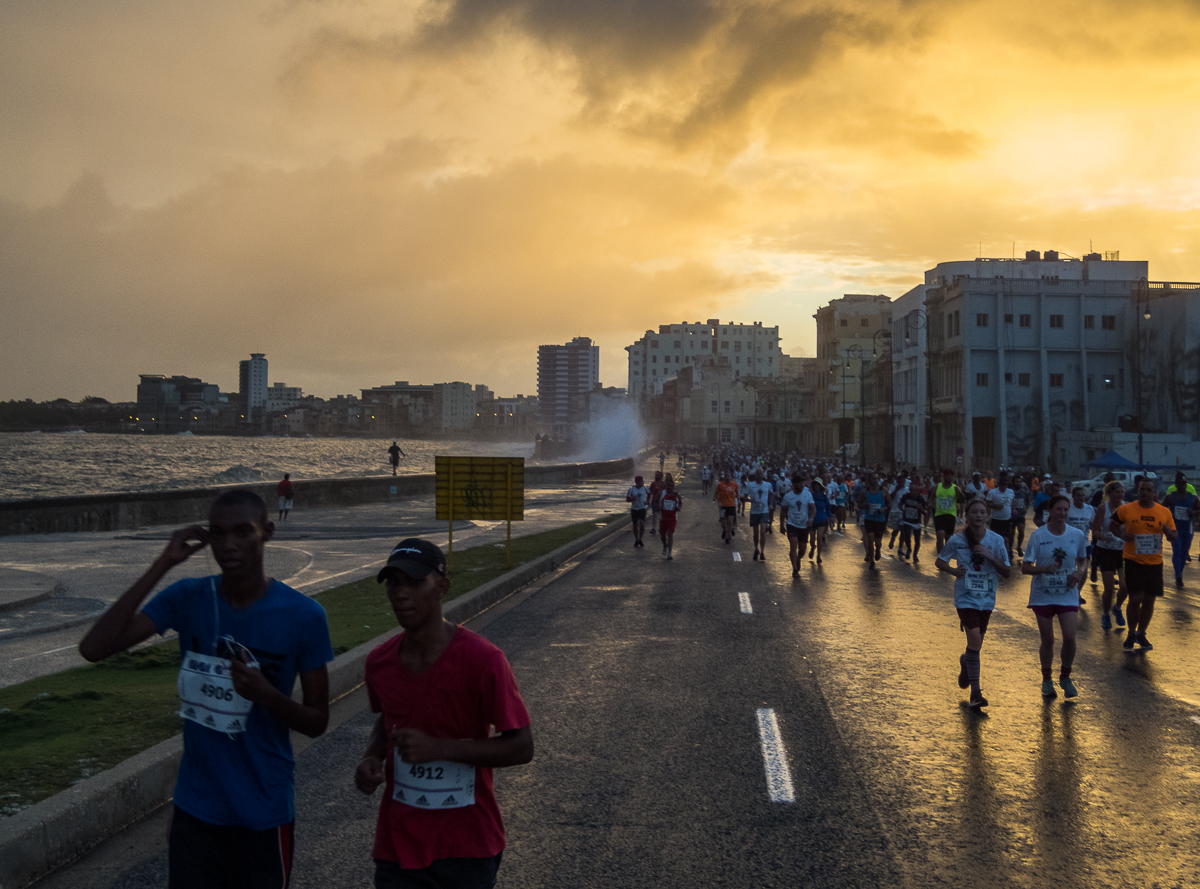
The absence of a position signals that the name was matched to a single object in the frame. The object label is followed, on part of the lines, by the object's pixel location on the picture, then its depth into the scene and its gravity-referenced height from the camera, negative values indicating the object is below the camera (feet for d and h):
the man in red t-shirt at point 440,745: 10.31 -3.07
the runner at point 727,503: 78.89 -4.83
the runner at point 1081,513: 53.67 -4.16
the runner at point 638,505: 76.28 -4.75
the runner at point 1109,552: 41.55 -4.93
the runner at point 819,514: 66.97 -4.99
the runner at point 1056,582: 28.96 -4.24
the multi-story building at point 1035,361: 204.74 +15.74
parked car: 123.44 -5.74
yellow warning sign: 57.11 -2.57
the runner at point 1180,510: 55.06 -4.20
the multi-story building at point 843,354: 331.57 +30.76
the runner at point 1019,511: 74.08 -5.48
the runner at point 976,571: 28.40 -3.85
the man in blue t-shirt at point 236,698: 10.96 -2.76
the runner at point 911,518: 69.05 -5.48
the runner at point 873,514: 63.98 -4.79
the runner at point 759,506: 69.46 -4.52
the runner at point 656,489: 81.51 -3.76
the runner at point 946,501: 65.16 -4.14
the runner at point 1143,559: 36.65 -4.55
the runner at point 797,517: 59.98 -4.62
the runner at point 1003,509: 55.50 -4.06
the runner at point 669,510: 69.56 -4.76
